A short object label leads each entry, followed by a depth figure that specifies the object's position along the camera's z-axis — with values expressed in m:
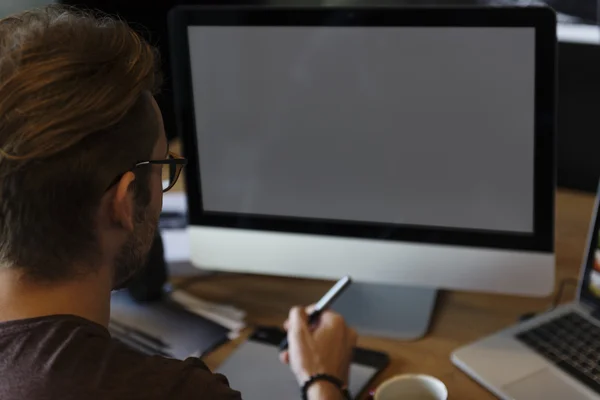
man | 1.25
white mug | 1.47
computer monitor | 1.56
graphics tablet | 1.57
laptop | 1.52
